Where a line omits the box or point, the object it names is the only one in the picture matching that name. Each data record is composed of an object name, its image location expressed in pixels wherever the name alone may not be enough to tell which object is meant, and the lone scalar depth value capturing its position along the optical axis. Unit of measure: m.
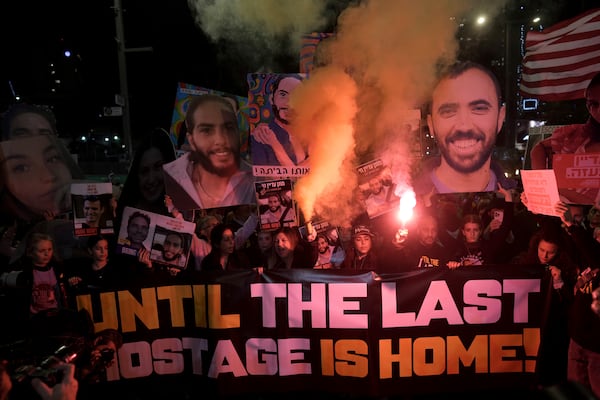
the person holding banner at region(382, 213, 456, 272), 4.48
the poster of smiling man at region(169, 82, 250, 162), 5.23
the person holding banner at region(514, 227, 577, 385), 3.84
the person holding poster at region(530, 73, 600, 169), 4.85
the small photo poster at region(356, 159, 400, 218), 4.84
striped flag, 4.91
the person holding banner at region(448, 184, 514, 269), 4.51
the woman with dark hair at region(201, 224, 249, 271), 4.76
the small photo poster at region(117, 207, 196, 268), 4.39
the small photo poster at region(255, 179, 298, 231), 4.83
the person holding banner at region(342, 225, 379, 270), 4.48
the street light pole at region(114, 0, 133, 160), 8.52
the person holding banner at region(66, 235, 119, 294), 4.14
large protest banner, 3.88
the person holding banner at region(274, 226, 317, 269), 4.79
